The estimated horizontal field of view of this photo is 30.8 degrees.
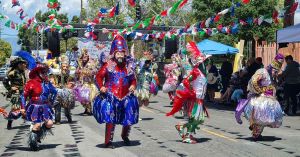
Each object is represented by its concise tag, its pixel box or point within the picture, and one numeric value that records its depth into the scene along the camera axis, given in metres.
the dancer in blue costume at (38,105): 10.14
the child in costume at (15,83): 13.63
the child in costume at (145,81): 15.98
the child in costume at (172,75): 19.88
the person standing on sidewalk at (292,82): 18.11
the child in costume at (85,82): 16.34
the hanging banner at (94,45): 31.44
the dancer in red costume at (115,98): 10.37
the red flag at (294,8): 14.52
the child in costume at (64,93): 14.73
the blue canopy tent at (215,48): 24.41
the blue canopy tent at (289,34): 17.85
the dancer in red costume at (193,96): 11.01
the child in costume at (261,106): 10.99
